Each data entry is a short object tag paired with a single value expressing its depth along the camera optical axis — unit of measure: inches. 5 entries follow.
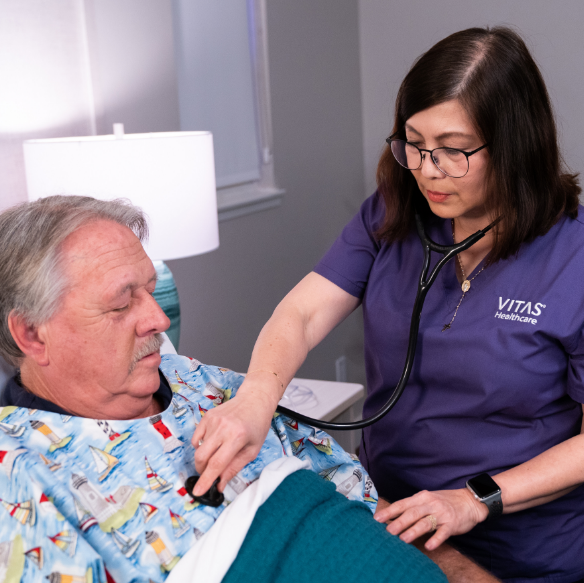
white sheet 34.9
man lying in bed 35.0
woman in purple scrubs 45.7
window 94.3
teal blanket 35.8
